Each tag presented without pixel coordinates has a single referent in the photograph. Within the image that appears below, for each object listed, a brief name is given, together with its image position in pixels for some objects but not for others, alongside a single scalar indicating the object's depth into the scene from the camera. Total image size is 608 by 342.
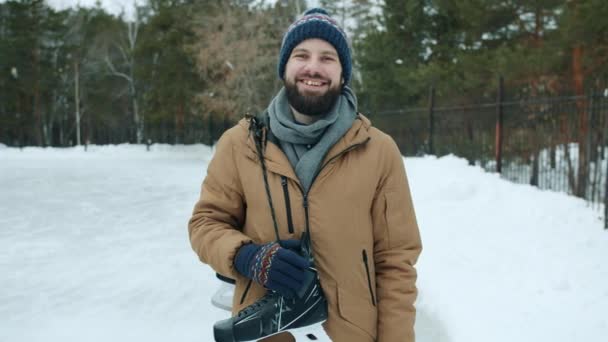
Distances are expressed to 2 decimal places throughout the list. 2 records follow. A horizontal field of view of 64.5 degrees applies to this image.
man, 1.71
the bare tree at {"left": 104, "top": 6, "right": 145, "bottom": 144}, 31.76
